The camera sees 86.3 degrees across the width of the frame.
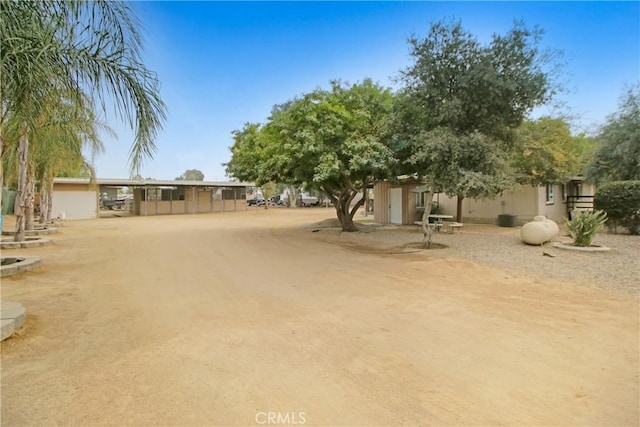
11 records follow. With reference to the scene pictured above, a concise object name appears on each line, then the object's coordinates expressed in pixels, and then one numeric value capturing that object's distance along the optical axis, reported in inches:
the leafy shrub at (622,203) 438.0
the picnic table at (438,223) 543.9
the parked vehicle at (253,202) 1816.2
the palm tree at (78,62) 133.6
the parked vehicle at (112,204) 1584.4
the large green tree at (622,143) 568.1
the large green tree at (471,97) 335.0
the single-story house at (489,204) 651.5
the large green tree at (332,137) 408.8
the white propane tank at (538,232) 391.5
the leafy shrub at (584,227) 350.9
